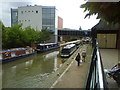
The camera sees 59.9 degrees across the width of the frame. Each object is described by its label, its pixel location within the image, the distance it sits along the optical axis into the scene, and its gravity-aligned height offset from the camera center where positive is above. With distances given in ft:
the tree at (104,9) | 6.95 +2.21
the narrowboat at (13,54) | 39.80 -6.19
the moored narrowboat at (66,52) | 50.23 -5.77
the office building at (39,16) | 108.53 +25.28
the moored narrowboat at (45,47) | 64.24 -4.64
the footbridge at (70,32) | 117.43 +9.42
